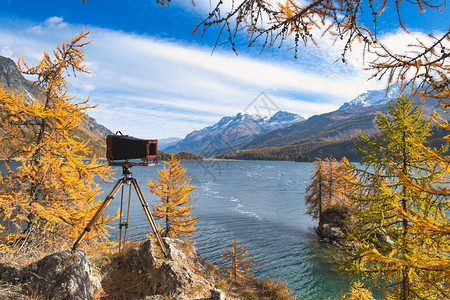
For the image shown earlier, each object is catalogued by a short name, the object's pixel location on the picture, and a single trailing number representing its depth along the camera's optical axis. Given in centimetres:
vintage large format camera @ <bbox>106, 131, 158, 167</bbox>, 418
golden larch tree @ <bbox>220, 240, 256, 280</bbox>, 1563
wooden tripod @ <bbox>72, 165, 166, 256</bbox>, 430
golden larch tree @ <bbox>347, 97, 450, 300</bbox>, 627
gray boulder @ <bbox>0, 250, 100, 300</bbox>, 366
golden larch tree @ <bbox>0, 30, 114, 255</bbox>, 591
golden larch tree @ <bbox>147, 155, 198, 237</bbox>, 1873
